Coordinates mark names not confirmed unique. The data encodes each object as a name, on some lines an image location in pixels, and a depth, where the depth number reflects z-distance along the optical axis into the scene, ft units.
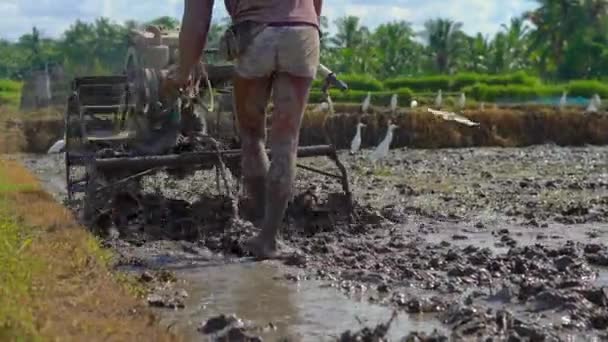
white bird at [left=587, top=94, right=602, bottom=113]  99.04
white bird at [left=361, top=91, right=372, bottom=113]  93.23
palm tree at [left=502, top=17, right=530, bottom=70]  216.74
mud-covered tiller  26.76
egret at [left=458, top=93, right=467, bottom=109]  100.83
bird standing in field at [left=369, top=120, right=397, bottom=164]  62.80
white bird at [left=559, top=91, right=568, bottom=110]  101.10
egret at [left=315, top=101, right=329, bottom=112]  85.70
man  20.94
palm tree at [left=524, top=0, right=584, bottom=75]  208.64
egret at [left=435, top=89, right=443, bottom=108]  99.91
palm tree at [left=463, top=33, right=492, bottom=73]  214.28
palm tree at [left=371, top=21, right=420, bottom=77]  222.48
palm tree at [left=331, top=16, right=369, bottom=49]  234.58
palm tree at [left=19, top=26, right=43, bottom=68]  264.11
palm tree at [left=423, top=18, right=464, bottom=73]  217.56
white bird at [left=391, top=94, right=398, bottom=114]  94.74
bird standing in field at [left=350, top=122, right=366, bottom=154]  72.69
